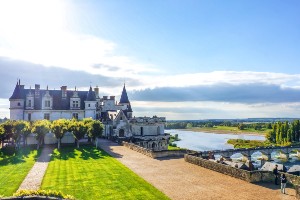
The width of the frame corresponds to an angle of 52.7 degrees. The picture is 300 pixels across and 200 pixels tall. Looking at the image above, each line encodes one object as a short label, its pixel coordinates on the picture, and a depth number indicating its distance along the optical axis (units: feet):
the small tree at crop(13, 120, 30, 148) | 130.93
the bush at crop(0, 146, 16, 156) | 121.29
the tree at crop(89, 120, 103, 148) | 145.79
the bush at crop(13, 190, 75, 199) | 41.15
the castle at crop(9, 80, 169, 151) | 178.70
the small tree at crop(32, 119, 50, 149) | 133.90
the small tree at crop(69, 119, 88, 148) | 139.64
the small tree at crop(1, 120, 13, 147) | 128.58
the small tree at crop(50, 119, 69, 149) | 136.77
